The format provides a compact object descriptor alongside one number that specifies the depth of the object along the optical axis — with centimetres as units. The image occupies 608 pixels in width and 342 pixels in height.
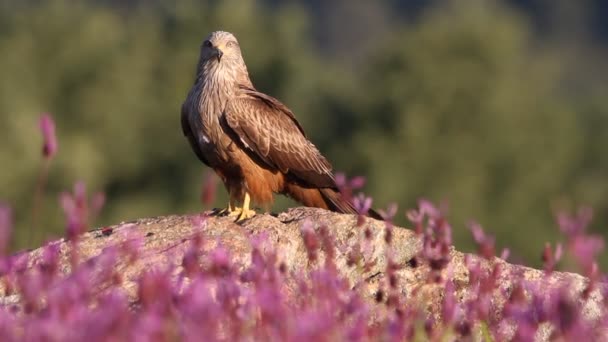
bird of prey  1987
